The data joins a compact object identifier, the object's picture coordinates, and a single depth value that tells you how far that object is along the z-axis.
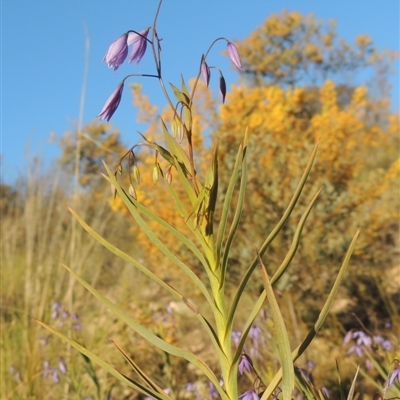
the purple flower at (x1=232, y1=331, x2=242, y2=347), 0.65
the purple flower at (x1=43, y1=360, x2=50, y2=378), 0.73
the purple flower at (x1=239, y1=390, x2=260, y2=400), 0.33
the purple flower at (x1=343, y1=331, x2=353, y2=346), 0.56
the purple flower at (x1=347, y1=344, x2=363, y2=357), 0.56
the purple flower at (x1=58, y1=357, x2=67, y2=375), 0.69
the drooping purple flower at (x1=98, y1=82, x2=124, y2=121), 0.31
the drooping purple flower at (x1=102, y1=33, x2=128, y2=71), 0.32
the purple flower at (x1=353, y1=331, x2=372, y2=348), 0.56
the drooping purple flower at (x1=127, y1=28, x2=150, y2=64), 0.32
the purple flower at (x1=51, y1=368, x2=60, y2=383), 0.70
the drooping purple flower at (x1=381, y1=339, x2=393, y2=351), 0.59
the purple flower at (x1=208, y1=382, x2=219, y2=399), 0.54
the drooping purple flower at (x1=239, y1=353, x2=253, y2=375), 0.38
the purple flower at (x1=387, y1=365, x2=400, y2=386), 0.37
